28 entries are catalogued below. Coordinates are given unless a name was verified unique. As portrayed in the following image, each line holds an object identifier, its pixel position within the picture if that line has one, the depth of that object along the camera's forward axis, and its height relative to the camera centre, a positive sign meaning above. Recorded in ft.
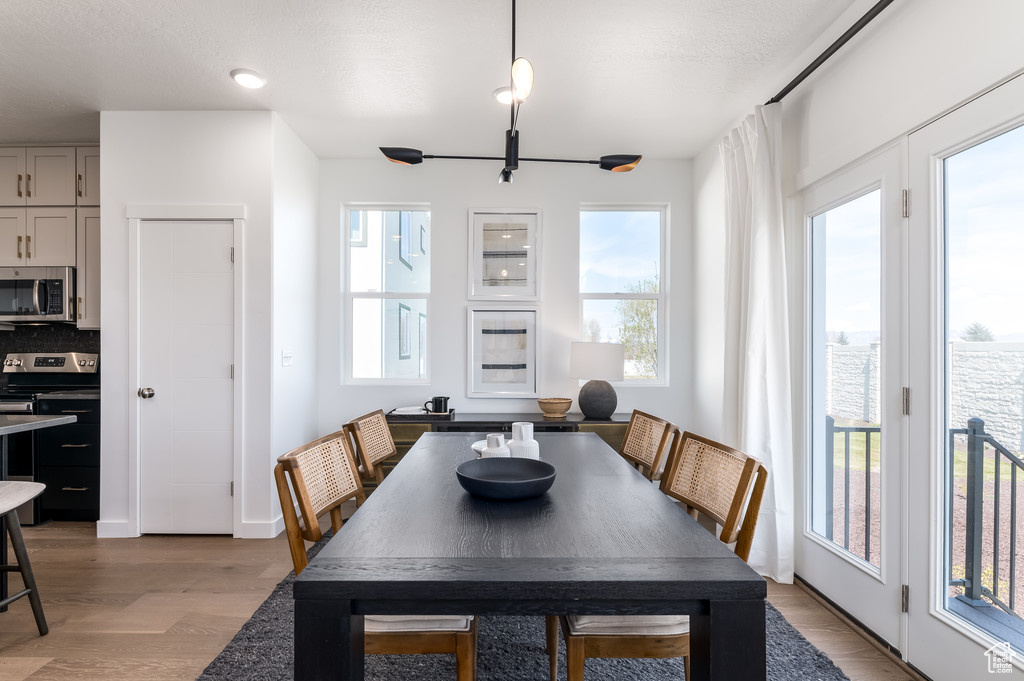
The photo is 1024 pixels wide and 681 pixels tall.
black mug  12.64 -1.66
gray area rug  6.29 -4.08
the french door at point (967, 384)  5.41 -0.52
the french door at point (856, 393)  6.93 -0.84
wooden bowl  12.66 -1.68
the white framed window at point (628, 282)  14.07 +1.49
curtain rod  6.82 +4.31
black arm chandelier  5.51 +2.75
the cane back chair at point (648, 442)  7.00 -1.55
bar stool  7.00 -2.88
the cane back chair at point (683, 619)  4.47 -2.47
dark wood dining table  3.25 -1.56
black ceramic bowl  4.85 -1.40
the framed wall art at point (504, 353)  13.79 -0.42
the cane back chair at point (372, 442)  7.18 -1.59
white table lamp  12.34 -0.83
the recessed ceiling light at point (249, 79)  9.33 +4.69
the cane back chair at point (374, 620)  4.43 -2.46
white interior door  11.02 -0.64
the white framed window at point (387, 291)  14.03 +1.24
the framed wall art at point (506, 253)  13.82 +2.22
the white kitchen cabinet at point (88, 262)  12.48 +1.79
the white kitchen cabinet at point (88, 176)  12.50 +3.85
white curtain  9.03 -0.19
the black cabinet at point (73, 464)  11.75 -2.87
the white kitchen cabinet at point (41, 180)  12.53 +3.77
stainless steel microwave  12.41 +0.99
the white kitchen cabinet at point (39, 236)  12.51 +2.41
